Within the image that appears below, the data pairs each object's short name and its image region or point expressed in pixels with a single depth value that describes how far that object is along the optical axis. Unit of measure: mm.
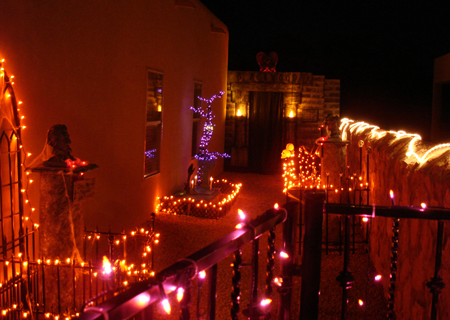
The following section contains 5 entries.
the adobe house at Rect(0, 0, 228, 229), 3803
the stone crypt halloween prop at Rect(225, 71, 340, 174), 12367
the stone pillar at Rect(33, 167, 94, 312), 3490
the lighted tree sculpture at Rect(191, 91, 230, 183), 8367
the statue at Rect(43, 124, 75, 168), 3469
